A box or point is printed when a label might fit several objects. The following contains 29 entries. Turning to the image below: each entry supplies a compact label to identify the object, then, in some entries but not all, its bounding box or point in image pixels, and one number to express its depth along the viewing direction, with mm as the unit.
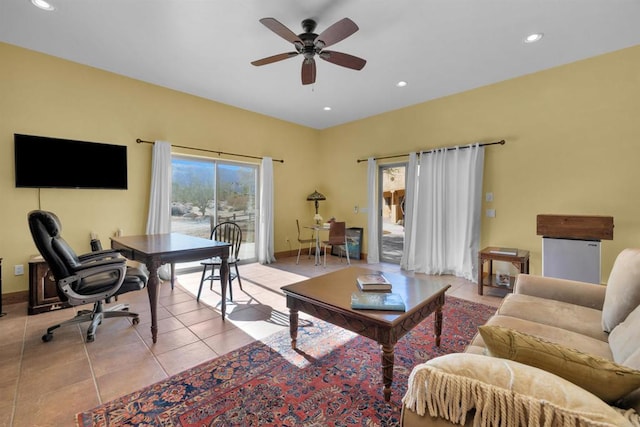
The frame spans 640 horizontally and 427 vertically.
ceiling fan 2240
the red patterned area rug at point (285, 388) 1502
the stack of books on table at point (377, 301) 1721
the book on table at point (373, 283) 2072
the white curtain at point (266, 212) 5324
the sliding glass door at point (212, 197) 4484
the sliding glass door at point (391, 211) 5219
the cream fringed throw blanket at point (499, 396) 703
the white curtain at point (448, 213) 4090
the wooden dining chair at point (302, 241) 5657
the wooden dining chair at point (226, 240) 3291
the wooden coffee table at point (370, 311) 1603
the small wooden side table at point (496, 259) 3324
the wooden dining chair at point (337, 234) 5121
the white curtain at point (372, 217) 5391
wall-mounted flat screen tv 3113
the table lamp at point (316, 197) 6059
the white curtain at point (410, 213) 4738
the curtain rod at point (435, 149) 3902
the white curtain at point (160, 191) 3994
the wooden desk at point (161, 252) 2266
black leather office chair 2125
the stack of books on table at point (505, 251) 3391
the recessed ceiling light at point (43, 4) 2379
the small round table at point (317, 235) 5285
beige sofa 722
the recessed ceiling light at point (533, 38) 2836
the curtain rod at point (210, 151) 3955
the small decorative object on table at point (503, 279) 3703
